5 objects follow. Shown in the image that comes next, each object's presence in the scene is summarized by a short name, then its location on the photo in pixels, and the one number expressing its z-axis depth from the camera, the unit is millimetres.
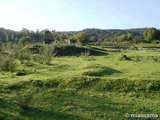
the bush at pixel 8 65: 11520
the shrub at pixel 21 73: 10683
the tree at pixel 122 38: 54567
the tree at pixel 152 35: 51006
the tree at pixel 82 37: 44399
